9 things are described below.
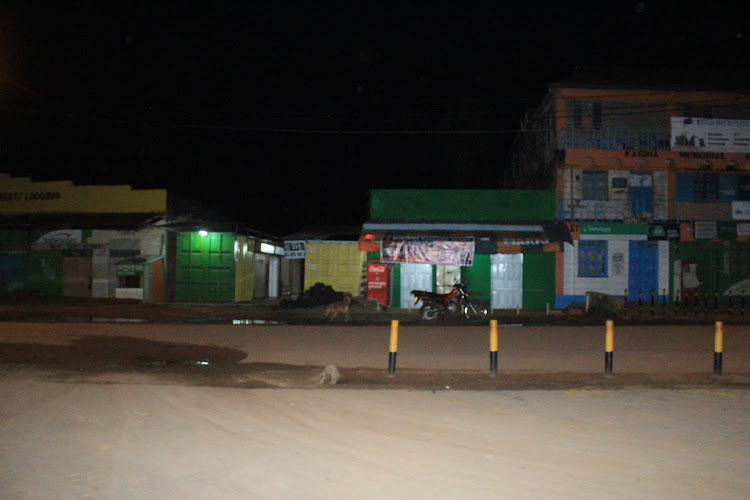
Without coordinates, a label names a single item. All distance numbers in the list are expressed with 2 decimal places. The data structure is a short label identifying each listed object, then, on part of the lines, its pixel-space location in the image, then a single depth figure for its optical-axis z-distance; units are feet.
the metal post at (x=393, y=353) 34.24
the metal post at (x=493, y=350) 34.30
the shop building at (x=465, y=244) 79.20
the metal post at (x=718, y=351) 34.65
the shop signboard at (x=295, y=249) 86.89
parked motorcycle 68.33
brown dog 67.41
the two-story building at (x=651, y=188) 84.84
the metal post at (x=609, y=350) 34.55
